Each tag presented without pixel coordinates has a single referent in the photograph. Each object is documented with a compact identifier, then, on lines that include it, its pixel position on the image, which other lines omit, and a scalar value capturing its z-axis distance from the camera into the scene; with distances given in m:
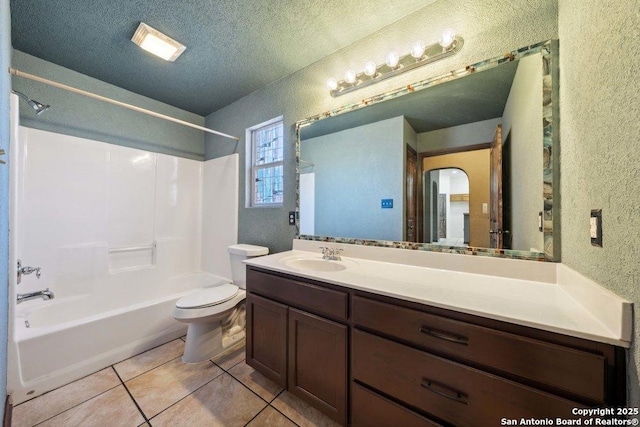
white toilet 1.66
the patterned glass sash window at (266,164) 2.28
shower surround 1.50
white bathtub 1.37
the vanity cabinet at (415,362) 0.66
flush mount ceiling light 1.53
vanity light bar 1.26
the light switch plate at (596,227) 0.69
